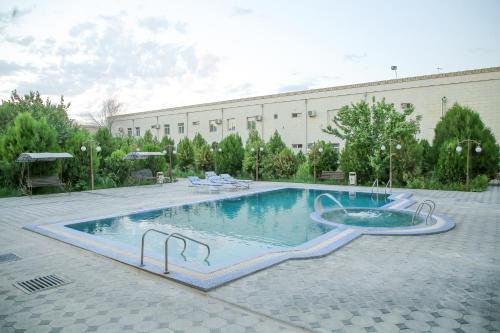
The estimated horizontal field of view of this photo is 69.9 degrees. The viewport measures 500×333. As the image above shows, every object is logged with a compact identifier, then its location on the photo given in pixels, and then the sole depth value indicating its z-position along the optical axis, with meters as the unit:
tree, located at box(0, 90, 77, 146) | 19.72
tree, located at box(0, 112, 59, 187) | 17.19
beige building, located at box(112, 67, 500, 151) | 22.47
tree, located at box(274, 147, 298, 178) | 24.53
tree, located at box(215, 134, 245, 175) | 27.17
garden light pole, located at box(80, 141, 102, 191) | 18.59
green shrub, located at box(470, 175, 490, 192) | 17.56
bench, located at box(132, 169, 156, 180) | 21.66
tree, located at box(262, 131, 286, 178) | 25.06
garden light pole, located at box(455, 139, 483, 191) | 17.21
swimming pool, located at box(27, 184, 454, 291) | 6.36
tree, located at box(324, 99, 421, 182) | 19.84
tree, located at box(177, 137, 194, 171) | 30.38
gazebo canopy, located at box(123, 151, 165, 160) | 20.64
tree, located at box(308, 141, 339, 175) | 22.70
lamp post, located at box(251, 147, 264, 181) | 25.03
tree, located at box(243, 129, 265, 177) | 25.21
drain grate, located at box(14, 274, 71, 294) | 5.33
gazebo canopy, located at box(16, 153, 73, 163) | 15.84
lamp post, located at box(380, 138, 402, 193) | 18.40
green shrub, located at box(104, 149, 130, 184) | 21.44
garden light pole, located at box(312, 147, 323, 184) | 22.41
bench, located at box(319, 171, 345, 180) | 21.62
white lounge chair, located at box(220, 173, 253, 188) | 20.38
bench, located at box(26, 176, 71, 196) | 16.42
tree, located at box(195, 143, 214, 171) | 28.30
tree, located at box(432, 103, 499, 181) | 18.88
